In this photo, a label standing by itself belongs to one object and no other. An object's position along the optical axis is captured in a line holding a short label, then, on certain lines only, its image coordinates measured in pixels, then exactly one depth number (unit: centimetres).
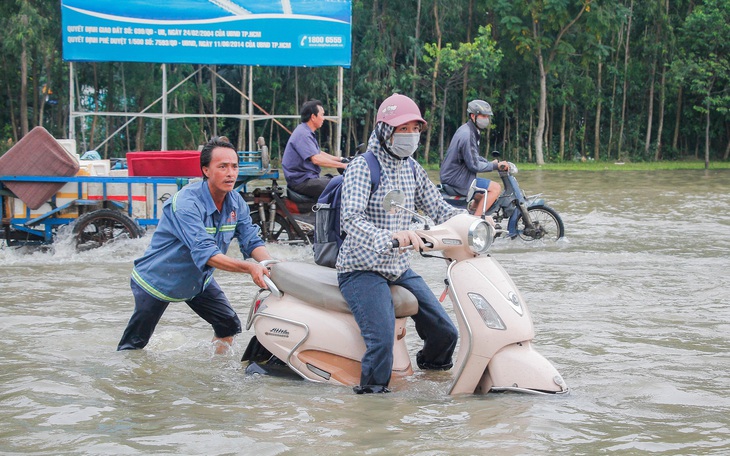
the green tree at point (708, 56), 2766
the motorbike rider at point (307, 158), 986
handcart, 980
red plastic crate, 1012
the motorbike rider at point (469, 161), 1020
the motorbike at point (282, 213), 1044
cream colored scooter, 428
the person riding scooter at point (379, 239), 441
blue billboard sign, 1598
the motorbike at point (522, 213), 1105
